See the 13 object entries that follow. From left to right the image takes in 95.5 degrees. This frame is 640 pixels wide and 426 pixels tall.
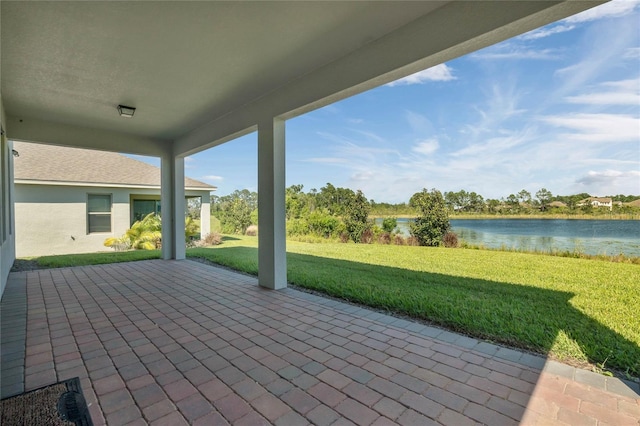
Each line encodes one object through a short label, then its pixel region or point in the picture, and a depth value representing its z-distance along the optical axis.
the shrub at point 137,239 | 9.96
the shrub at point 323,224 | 12.49
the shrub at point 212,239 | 11.28
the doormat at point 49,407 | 1.66
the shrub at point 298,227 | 13.40
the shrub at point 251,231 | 14.97
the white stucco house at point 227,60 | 2.46
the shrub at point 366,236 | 11.49
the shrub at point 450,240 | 9.82
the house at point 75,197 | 9.14
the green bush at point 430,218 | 10.02
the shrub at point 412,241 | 10.32
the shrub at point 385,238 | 11.02
